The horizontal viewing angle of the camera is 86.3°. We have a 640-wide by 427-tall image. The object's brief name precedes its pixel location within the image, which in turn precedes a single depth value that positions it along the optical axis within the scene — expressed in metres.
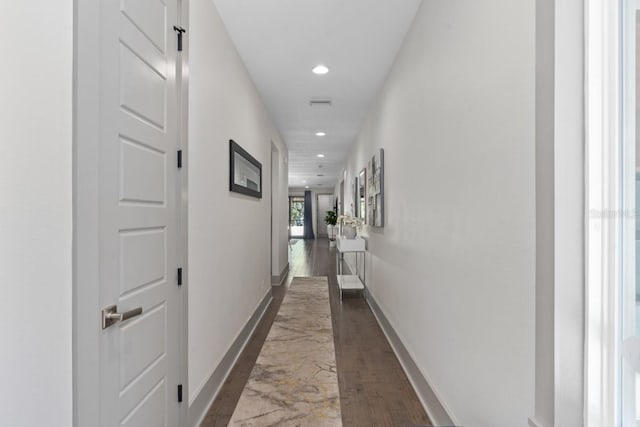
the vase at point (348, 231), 5.09
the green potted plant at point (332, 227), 11.82
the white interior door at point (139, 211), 1.20
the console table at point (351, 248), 5.01
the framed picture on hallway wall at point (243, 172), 2.81
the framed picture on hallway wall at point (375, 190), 3.78
